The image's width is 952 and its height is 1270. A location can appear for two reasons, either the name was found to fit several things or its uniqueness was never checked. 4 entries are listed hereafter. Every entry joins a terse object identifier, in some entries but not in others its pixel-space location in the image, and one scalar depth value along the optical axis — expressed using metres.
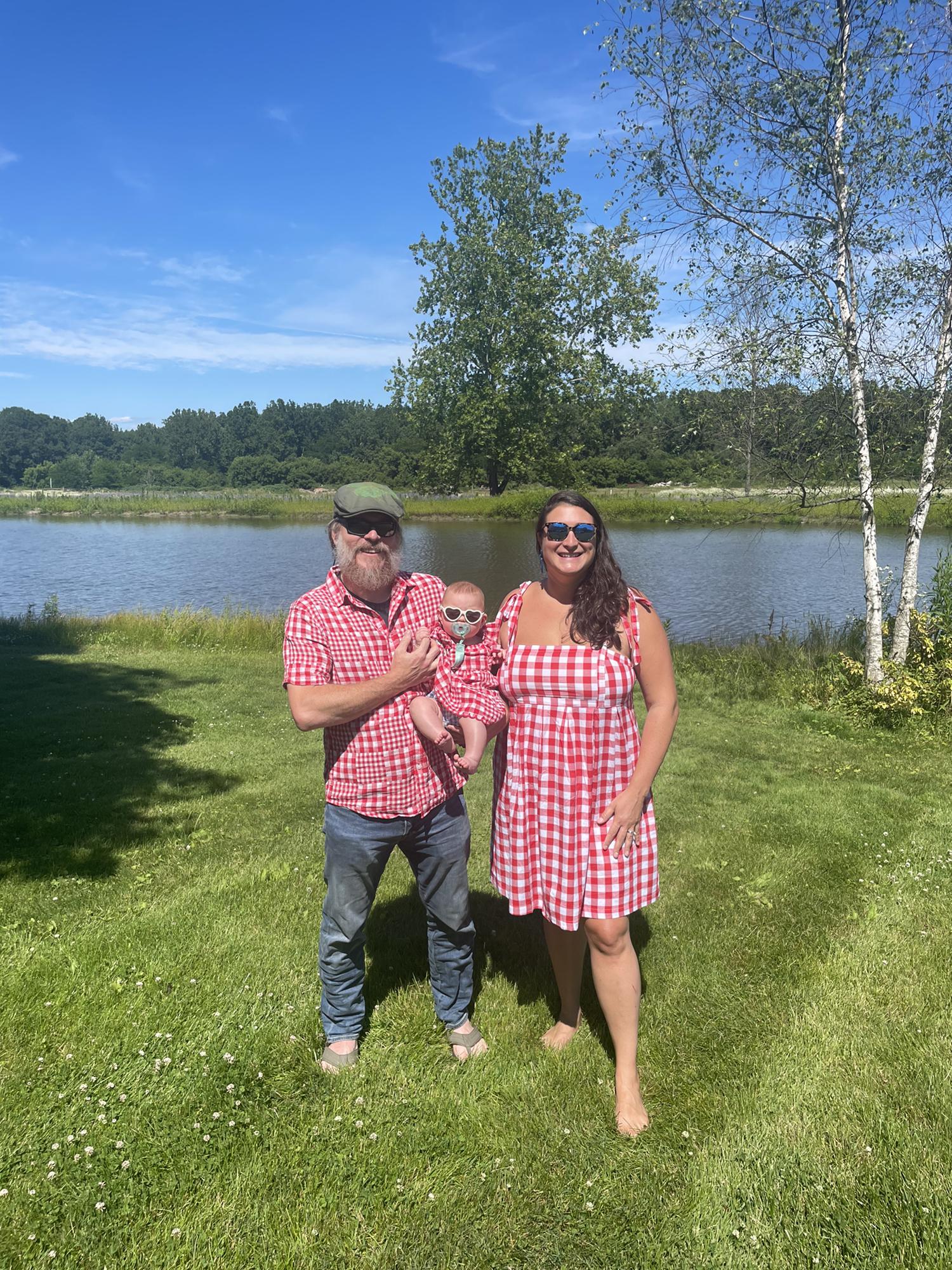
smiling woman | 2.92
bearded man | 2.78
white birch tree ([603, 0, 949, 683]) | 9.13
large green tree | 33.22
